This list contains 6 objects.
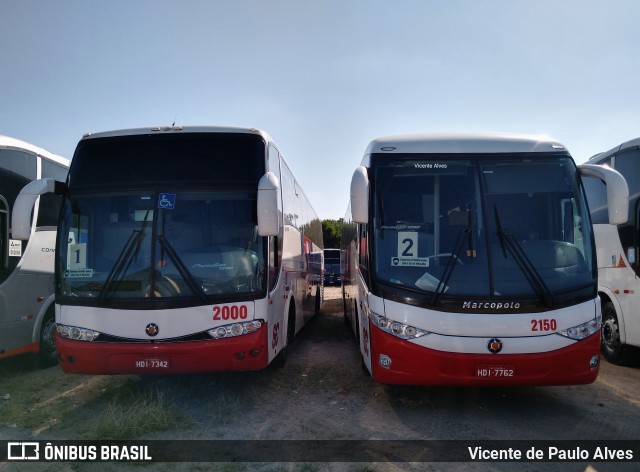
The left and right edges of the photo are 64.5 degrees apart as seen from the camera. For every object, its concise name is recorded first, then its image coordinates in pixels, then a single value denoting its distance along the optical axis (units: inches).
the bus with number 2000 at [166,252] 235.1
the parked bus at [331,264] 1090.7
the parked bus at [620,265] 307.3
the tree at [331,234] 1833.2
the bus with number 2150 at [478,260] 218.7
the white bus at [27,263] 297.1
